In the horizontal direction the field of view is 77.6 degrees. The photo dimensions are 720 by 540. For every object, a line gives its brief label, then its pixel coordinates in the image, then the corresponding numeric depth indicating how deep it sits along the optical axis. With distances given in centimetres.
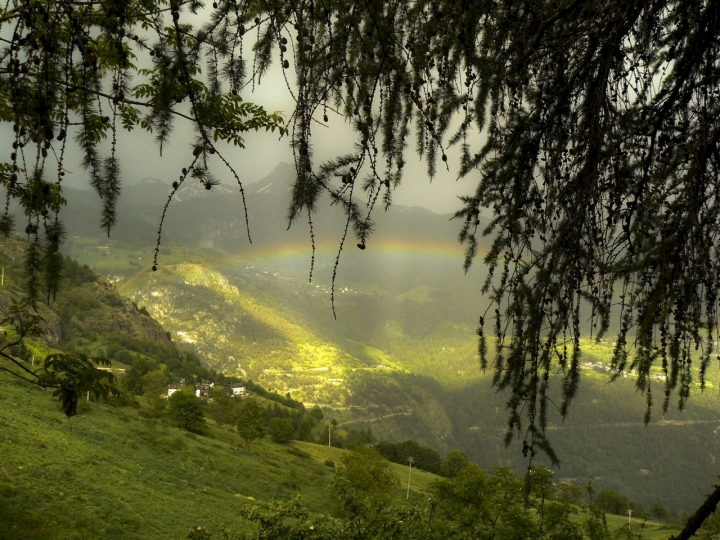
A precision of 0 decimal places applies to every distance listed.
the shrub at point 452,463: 5814
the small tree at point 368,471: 2902
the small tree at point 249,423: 3816
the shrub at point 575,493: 4774
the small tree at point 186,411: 3756
